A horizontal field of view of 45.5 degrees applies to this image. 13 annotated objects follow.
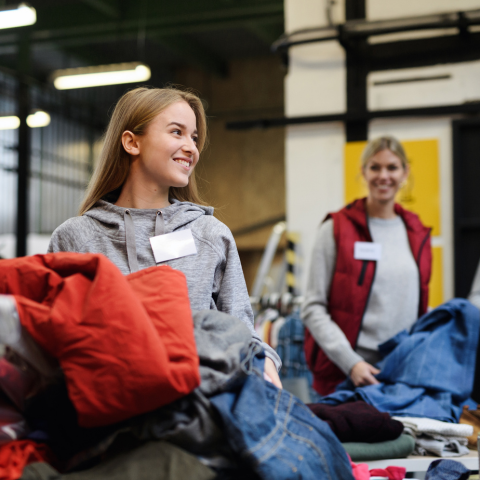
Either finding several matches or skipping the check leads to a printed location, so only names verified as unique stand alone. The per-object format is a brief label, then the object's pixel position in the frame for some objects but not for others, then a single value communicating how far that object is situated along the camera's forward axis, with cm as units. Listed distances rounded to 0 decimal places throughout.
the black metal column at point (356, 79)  477
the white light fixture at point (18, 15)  574
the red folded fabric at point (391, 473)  137
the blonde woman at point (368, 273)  230
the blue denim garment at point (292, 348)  375
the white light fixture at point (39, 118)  1073
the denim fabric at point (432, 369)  185
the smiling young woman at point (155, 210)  127
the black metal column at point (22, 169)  642
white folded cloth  163
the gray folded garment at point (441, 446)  161
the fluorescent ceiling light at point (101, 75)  748
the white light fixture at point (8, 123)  1018
